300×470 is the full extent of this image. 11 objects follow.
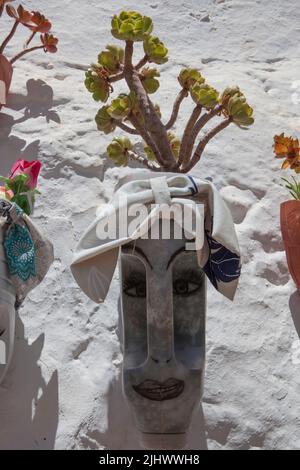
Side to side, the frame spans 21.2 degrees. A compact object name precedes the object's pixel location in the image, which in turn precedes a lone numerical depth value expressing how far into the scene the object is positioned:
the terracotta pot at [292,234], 1.48
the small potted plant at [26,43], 1.74
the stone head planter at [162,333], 1.19
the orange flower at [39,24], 1.75
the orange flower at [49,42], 1.79
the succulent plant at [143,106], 1.34
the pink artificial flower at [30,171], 1.39
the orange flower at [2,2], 1.74
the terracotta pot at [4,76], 1.74
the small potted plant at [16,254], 1.29
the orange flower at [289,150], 1.51
